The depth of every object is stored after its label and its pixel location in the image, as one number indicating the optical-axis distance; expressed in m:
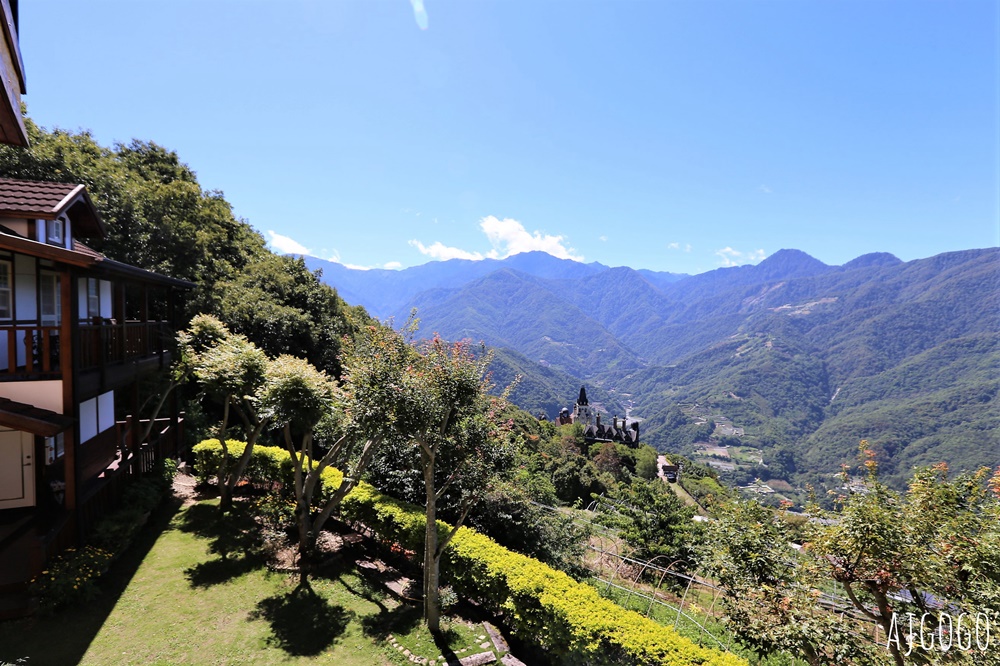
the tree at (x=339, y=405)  8.23
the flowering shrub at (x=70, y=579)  7.82
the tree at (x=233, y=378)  11.69
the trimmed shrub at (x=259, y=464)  13.97
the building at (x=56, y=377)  8.46
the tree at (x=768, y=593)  5.73
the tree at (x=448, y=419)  7.95
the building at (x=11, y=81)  2.80
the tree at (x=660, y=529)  16.06
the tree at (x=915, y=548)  5.80
